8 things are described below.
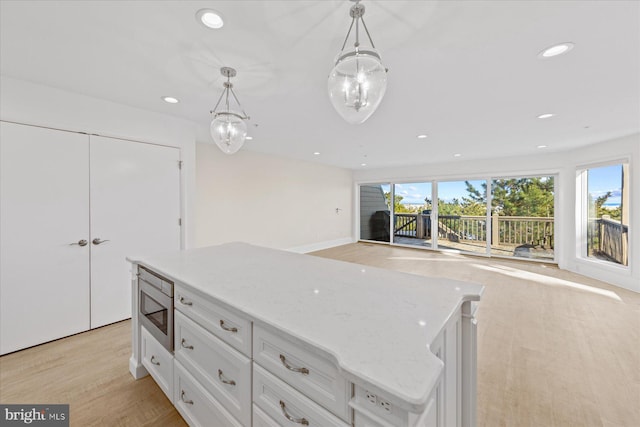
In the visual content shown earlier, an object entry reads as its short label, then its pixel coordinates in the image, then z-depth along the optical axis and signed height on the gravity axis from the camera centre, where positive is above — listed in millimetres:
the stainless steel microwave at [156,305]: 1493 -619
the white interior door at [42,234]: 2152 -211
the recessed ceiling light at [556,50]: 1643 +1112
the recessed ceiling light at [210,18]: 1393 +1128
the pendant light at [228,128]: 1990 +684
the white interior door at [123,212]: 2594 -2
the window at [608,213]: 3926 -24
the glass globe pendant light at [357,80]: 1208 +661
